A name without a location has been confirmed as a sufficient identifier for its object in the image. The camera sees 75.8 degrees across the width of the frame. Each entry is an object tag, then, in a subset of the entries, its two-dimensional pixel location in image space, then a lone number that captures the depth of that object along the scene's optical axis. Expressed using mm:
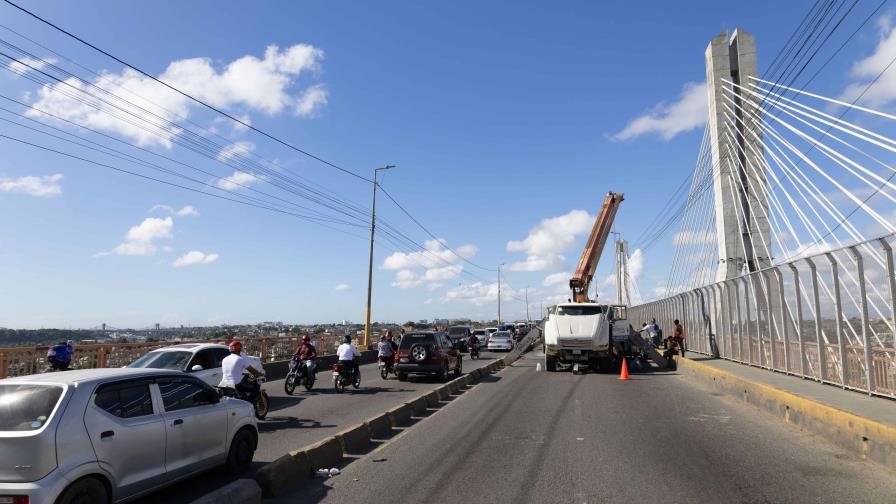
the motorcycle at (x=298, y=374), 15461
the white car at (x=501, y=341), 40156
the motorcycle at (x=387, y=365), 19641
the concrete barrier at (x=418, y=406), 11296
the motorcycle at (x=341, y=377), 15883
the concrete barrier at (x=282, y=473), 6004
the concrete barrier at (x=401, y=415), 10088
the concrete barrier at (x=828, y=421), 7234
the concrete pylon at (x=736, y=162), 22734
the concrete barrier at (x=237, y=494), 5035
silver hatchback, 4617
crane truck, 21094
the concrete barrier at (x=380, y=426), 9125
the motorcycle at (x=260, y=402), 10776
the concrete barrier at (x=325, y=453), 6977
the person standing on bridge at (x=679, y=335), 24995
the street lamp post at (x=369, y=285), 30791
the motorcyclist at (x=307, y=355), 15766
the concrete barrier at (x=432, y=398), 12672
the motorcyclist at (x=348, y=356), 16141
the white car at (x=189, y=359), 11531
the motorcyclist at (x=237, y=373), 10453
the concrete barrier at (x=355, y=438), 7938
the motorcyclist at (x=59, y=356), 13312
